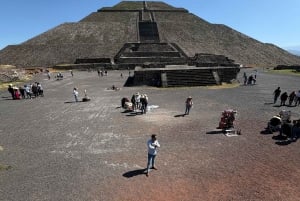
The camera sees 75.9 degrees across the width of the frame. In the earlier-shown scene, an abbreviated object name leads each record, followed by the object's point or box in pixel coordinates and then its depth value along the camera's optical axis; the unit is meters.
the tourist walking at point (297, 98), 13.08
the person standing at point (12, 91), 16.31
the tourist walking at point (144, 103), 11.67
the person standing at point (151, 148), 6.22
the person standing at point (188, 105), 11.24
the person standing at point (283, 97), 12.92
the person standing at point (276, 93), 13.58
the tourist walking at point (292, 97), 13.08
